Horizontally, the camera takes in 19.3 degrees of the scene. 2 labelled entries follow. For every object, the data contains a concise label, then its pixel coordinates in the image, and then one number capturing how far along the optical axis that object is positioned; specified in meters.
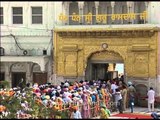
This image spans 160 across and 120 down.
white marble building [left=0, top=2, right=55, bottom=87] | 29.61
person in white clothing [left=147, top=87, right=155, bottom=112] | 25.30
